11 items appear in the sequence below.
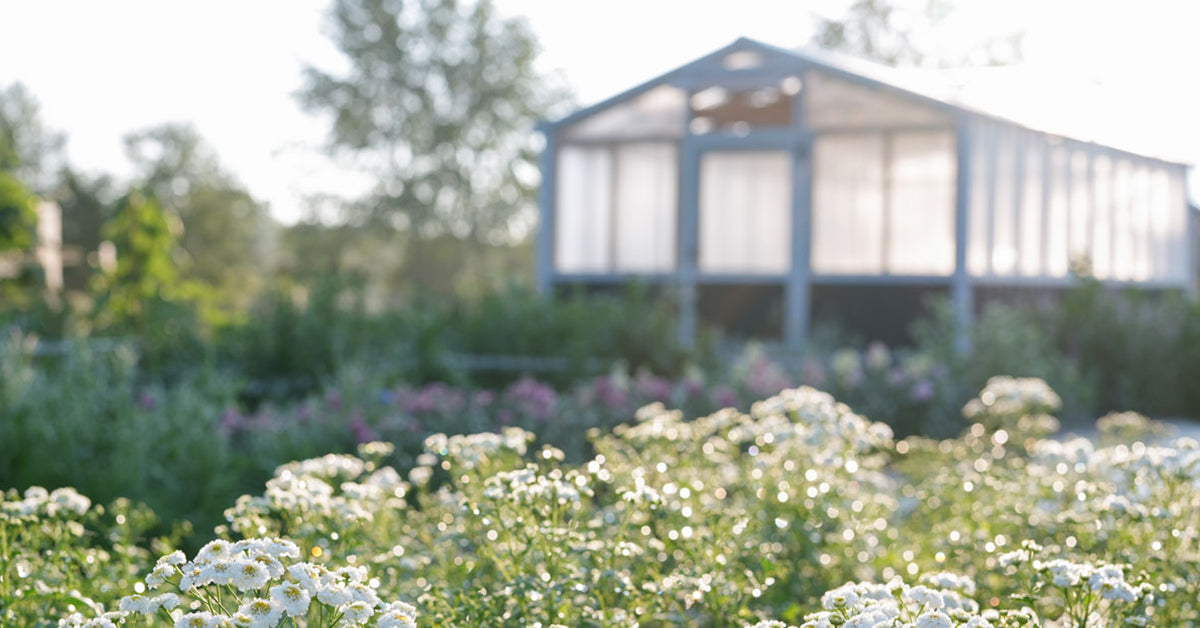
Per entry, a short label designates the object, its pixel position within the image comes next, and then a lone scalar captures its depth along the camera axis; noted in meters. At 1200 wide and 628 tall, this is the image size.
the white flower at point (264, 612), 1.78
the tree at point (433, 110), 27.03
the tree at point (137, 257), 9.52
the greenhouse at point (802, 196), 11.76
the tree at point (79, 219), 25.23
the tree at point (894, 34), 26.42
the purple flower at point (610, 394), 6.55
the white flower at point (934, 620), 1.87
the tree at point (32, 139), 46.56
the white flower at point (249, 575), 1.83
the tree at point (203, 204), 30.78
